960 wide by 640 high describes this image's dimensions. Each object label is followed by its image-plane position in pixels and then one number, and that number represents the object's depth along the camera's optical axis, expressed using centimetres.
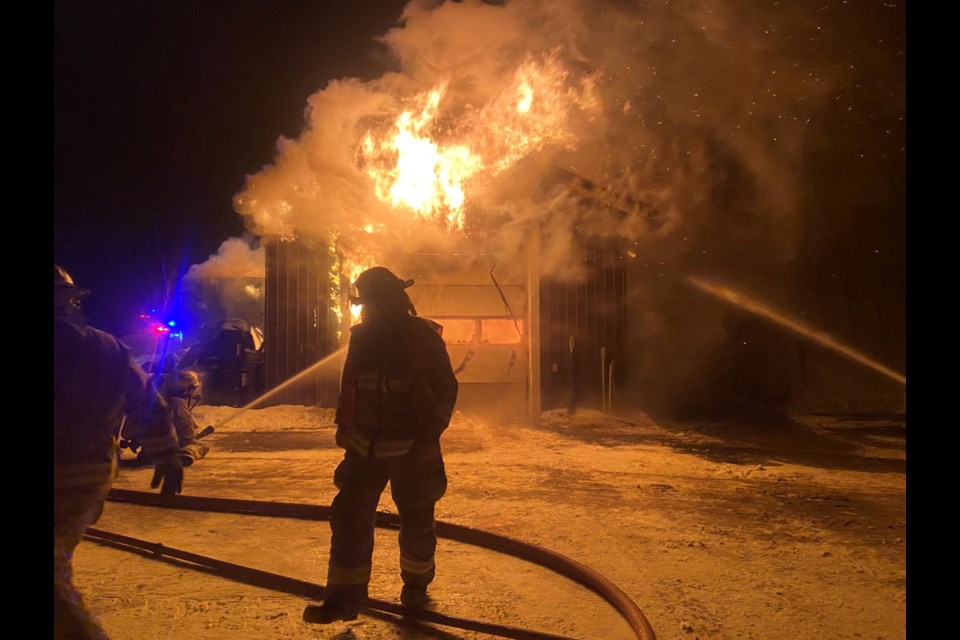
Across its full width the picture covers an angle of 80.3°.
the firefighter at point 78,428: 240
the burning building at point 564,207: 941
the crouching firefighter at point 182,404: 369
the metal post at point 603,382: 1156
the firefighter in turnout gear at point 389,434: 317
